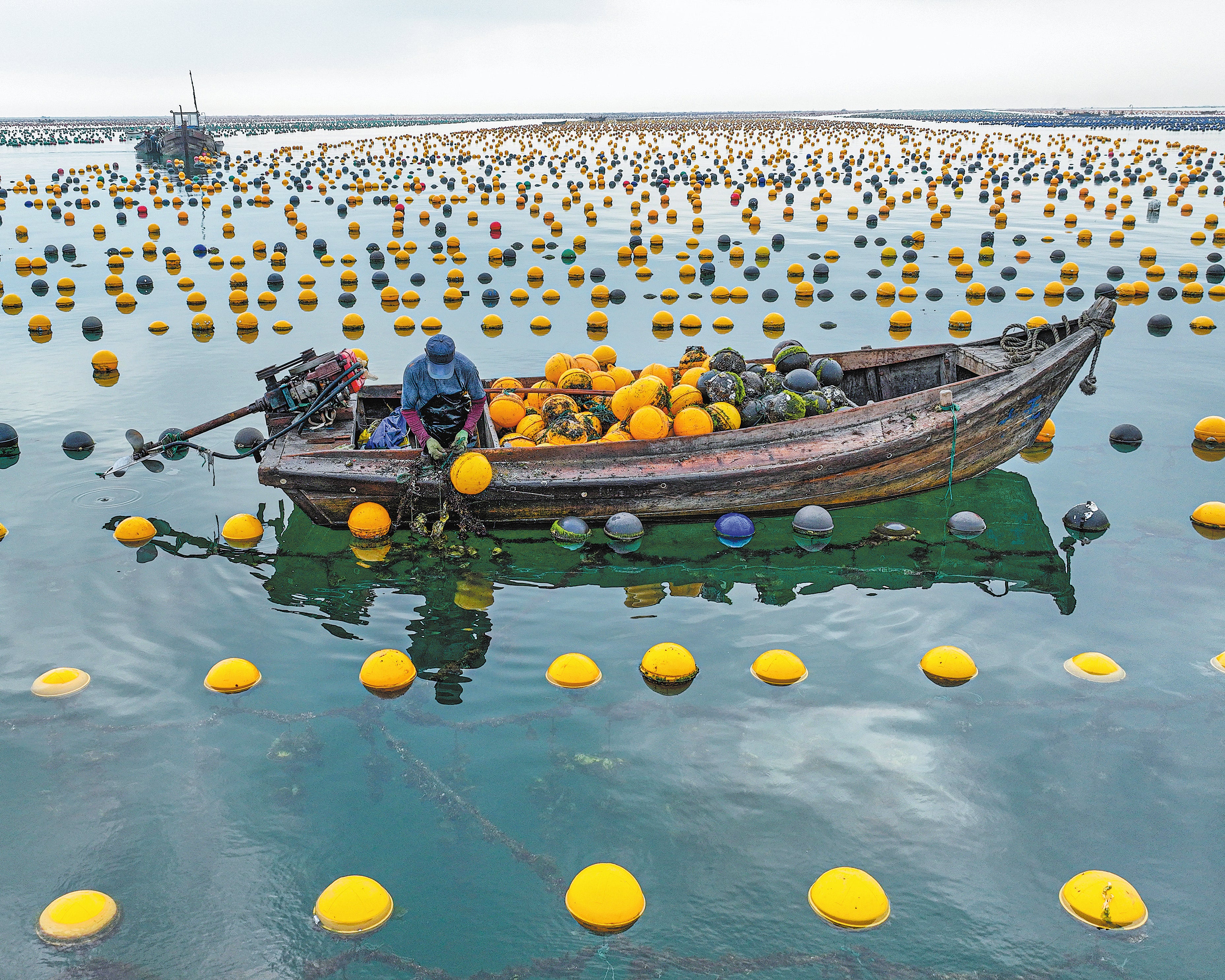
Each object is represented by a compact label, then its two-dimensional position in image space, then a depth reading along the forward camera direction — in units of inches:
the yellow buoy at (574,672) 302.7
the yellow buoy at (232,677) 301.0
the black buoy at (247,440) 523.8
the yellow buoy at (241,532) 412.8
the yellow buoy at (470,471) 365.4
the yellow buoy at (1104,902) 207.3
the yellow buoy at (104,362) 687.7
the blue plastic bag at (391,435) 414.6
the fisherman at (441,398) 371.2
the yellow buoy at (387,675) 301.4
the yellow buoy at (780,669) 302.2
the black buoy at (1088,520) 410.6
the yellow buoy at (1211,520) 401.7
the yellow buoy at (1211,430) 510.0
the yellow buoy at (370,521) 388.2
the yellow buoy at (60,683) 296.4
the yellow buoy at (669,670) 300.8
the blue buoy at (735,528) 394.3
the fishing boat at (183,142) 2188.7
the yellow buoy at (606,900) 209.9
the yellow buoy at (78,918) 207.9
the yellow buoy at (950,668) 301.4
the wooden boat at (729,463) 387.5
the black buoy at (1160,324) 776.9
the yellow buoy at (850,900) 209.2
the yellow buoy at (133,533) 411.2
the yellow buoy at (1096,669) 300.7
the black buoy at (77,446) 513.7
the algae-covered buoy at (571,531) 390.3
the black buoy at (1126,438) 516.4
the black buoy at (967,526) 407.8
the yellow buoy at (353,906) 210.5
